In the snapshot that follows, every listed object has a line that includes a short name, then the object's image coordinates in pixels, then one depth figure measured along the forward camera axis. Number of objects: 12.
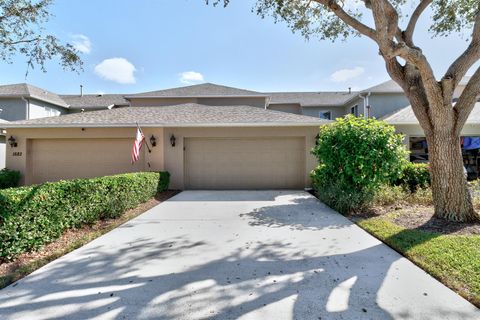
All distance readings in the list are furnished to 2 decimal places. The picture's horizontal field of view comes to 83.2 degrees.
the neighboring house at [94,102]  21.45
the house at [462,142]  11.90
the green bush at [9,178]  10.17
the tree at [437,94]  5.42
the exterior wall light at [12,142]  11.06
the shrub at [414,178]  8.57
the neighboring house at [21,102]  18.80
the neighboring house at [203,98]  17.66
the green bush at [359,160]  7.04
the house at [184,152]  11.18
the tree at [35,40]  6.89
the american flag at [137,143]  9.06
